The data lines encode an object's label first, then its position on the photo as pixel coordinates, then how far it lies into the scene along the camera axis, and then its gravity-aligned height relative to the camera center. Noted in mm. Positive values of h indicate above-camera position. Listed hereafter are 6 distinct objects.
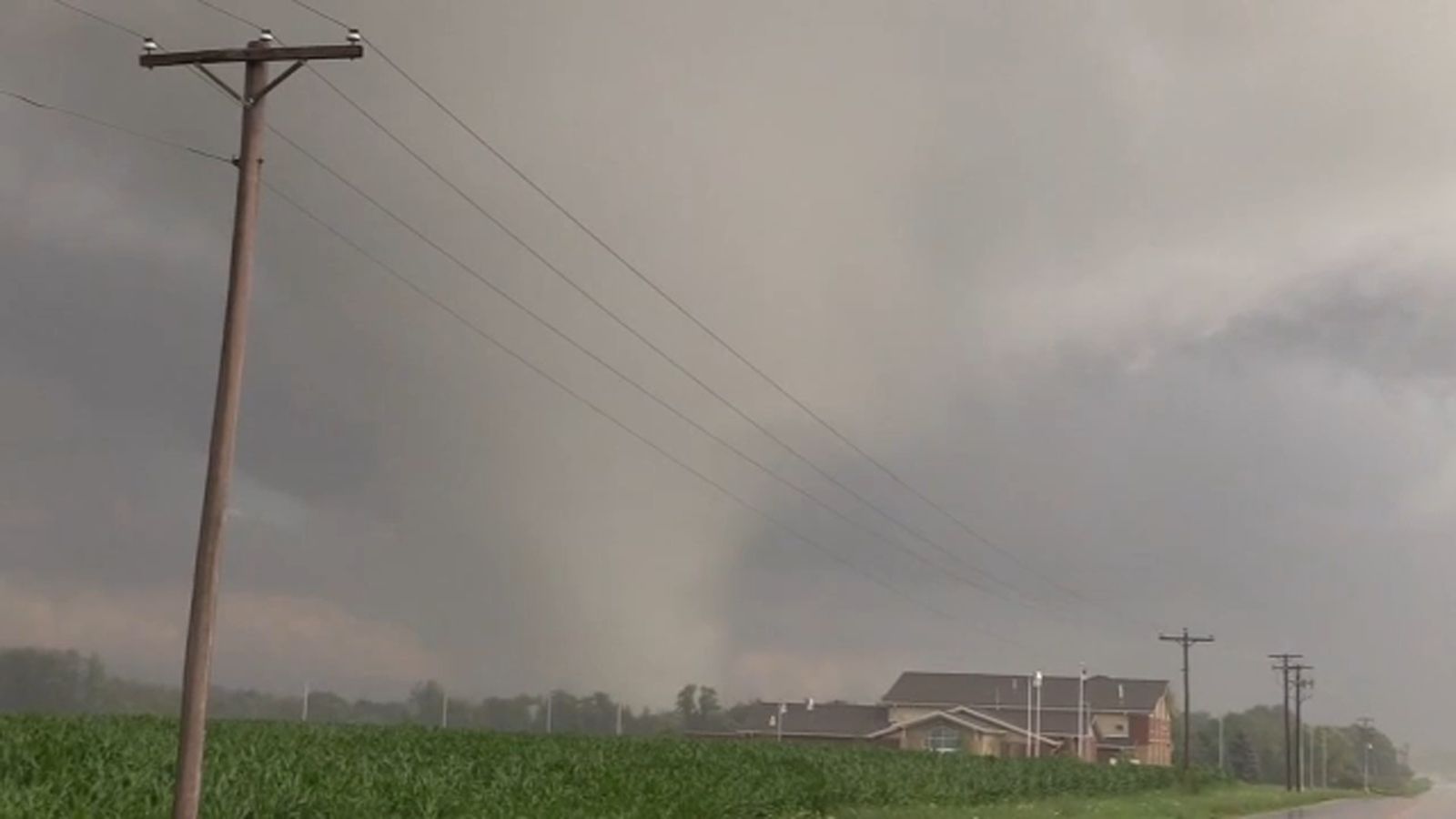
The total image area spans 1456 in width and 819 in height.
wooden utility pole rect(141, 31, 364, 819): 18406 +3478
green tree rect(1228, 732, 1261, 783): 193625 -5781
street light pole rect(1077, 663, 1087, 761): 122812 -2799
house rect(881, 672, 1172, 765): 161250 -158
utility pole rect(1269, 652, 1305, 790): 126225 -2499
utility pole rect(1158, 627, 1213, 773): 105438 +4960
